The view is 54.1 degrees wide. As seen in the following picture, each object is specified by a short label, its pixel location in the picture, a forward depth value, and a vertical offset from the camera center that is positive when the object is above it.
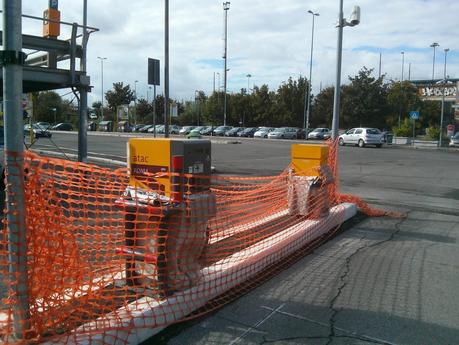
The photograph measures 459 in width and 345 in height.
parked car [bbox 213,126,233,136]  66.31 +0.03
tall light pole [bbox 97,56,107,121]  95.74 +3.53
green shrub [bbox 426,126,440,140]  44.94 +0.12
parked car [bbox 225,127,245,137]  65.00 -0.22
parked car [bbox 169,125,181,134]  70.62 -0.11
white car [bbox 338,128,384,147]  37.28 -0.29
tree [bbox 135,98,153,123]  101.62 +4.19
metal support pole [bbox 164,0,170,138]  12.07 +1.77
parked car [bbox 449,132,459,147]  40.74 -0.50
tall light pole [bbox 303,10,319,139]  58.58 +5.33
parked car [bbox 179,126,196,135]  70.74 -0.08
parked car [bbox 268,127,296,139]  57.36 -0.27
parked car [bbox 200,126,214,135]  69.03 -0.02
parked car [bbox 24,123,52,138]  30.05 -0.29
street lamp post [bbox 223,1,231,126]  60.34 +13.48
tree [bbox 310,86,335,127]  69.88 +3.72
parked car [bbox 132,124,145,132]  82.52 +0.17
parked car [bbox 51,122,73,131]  71.81 -0.02
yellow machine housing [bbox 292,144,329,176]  7.49 -0.44
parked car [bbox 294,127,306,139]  59.51 -0.24
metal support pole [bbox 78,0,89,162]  10.59 +0.16
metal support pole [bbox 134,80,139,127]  94.97 +4.43
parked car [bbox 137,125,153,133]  79.35 -0.07
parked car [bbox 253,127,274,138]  61.06 -0.23
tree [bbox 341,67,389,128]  59.53 +4.60
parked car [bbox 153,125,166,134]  69.03 -0.16
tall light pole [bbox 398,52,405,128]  57.31 +3.21
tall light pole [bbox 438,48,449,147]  41.00 -0.21
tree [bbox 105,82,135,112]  99.88 +7.30
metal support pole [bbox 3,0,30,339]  2.98 -0.25
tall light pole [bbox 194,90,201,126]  90.12 +4.38
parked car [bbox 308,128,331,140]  56.16 -0.18
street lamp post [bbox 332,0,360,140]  10.42 +1.89
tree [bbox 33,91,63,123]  72.06 +2.91
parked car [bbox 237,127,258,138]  63.97 -0.30
